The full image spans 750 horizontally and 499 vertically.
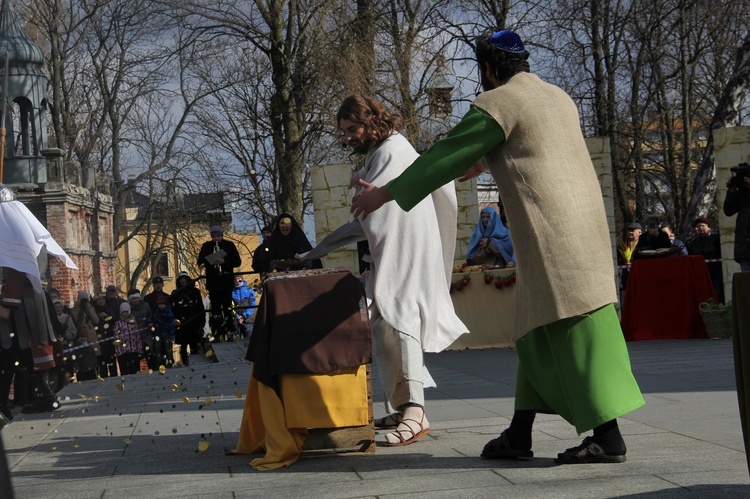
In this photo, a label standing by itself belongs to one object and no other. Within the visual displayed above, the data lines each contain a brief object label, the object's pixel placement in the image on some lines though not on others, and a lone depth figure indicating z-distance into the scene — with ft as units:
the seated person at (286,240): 49.19
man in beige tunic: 17.16
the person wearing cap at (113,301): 64.80
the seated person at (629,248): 56.54
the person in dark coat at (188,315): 60.23
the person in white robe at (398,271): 21.27
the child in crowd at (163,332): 58.49
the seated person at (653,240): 53.67
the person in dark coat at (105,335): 60.44
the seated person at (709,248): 55.26
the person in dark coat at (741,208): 45.21
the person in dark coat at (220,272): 59.26
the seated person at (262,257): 50.58
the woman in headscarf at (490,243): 51.96
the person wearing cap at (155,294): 59.88
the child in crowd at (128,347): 58.90
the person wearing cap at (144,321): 59.16
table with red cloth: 51.37
